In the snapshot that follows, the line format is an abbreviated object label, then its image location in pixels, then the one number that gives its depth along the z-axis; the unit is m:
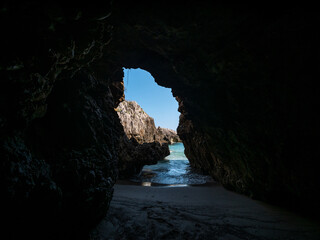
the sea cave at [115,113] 2.21
